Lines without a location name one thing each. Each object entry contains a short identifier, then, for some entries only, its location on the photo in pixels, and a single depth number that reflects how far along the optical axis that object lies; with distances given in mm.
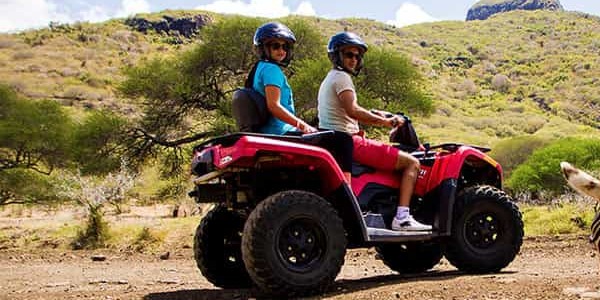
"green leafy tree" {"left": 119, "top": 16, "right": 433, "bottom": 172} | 24250
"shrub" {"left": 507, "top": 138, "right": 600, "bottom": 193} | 25203
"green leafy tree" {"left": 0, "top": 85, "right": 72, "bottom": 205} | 22359
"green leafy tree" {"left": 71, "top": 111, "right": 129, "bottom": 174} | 22547
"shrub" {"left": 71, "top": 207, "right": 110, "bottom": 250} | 14453
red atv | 5848
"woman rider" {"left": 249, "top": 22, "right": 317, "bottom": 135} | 6406
